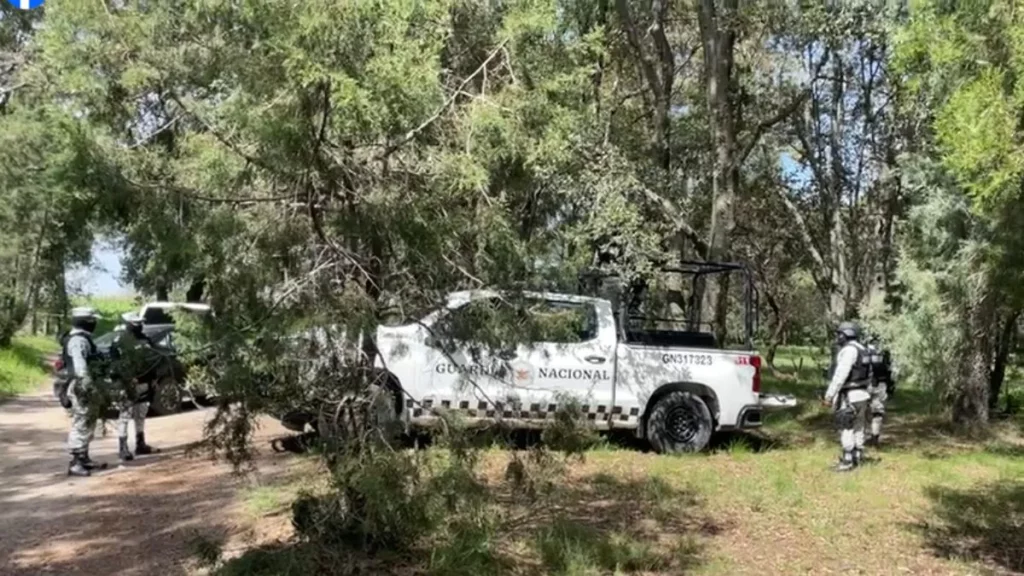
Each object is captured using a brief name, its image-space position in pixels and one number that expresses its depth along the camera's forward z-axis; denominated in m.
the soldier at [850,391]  10.48
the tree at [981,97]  4.83
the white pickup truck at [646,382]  10.20
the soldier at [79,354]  9.21
